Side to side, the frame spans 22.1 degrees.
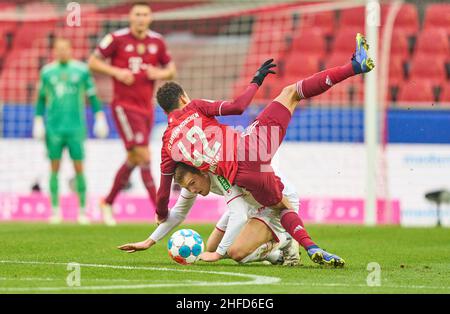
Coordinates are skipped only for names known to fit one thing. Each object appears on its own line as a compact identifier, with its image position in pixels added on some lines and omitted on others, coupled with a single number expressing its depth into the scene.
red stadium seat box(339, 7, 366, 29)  18.80
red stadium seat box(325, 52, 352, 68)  17.78
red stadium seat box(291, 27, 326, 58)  18.55
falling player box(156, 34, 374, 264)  8.41
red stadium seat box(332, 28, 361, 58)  18.16
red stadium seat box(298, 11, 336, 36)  19.00
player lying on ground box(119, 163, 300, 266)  8.41
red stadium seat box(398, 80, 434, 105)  17.12
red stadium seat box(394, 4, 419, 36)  18.36
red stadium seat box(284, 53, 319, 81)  18.02
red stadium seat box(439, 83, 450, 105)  17.07
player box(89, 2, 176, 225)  13.83
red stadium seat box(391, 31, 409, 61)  17.91
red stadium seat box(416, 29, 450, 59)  17.77
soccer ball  8.43
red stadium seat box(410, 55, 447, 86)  17.45
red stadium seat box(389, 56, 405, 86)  17.61
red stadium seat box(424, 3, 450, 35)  18.33
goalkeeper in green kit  14.69
